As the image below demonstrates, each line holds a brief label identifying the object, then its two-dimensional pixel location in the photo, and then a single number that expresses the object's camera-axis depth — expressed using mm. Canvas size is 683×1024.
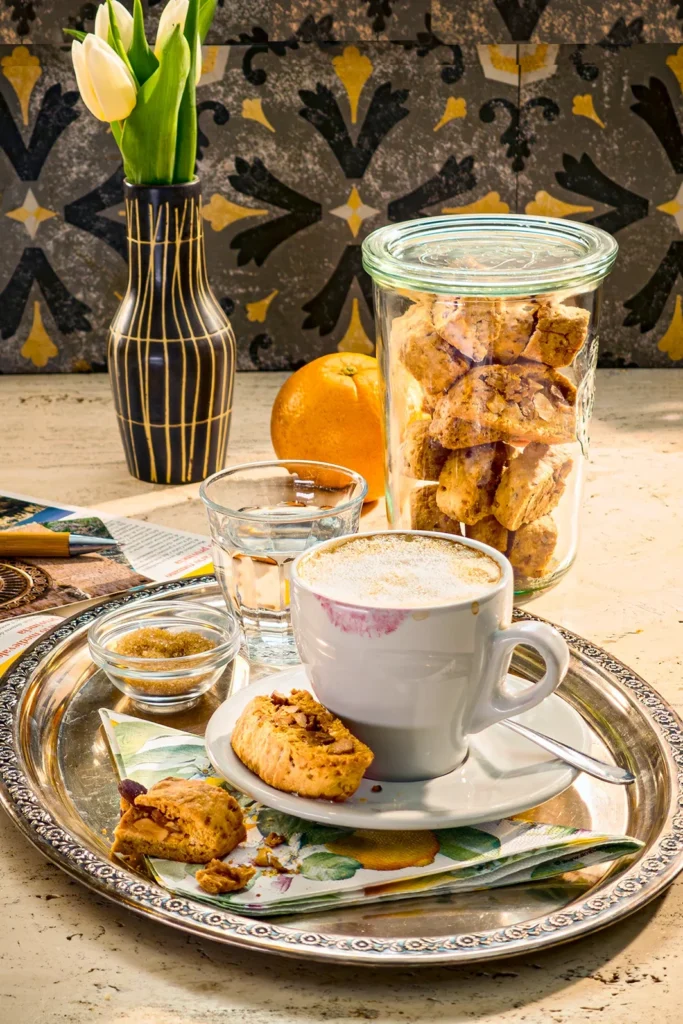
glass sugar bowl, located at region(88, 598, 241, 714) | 1088
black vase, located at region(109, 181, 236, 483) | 1330
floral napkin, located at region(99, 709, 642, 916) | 976
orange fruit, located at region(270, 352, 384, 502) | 1319
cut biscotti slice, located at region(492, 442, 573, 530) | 1185
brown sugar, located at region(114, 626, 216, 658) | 1109
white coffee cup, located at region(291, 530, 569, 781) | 1006
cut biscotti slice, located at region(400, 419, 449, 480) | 1206
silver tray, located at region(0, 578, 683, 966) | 957
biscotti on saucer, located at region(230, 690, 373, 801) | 999
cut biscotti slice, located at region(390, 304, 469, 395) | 1189
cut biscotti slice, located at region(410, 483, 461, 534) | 1213
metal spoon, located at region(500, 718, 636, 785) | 1018
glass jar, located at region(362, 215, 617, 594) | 1180
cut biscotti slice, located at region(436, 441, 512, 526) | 1191
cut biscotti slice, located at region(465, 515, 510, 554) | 1199
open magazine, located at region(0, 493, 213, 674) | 1183
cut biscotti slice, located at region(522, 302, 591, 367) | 1182
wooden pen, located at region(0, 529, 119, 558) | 1252
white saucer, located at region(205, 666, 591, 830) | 997
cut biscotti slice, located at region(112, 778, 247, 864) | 989
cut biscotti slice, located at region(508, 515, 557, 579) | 1208
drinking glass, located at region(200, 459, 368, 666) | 1149
